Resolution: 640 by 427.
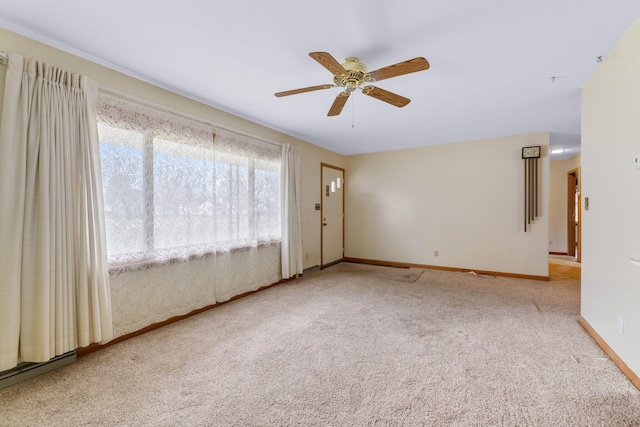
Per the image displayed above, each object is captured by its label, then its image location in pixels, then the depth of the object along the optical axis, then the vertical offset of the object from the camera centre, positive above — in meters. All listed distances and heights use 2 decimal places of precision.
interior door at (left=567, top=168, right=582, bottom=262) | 6.24 -0.19
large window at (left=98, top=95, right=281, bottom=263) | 2.42 +0.28
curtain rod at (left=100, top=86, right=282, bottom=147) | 2.41 +1.05
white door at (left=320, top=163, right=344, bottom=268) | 5.58 -0.14
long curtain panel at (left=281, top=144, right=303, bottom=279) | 4.31 -0.05
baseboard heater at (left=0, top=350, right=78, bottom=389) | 1.85 -1.14
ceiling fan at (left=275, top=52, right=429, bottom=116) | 1.86 +1.01
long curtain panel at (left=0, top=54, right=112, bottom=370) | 1.83 -0.05
